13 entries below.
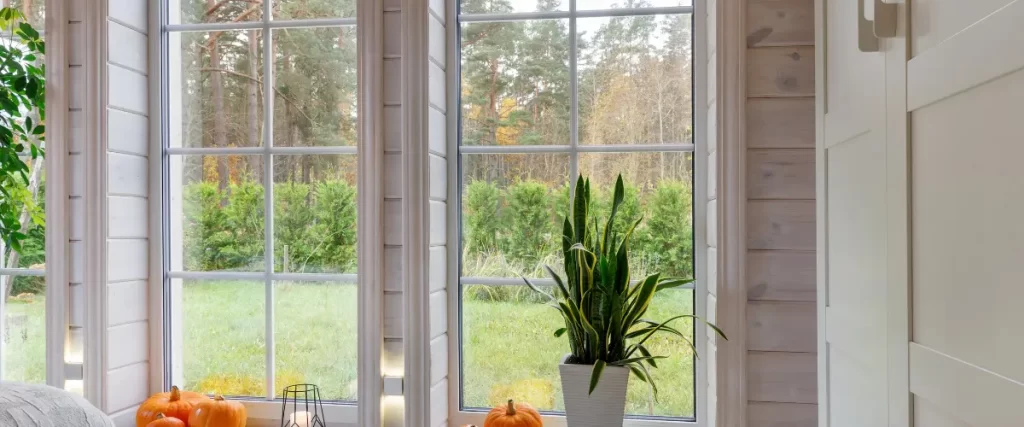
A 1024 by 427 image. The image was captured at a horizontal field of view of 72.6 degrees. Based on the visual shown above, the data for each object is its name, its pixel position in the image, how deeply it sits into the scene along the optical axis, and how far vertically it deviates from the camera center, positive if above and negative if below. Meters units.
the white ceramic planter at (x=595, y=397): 1.77 -0.47
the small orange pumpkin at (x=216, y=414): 1.99 -0.57
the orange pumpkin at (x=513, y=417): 1.89 -0.56
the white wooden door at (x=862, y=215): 0.97 -0.01
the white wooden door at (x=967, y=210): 0.68 +0.00
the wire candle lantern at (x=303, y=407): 2.05 -0.59
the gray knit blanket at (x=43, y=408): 1.39 -0.40
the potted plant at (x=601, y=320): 1.78 -0.28
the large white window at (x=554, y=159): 2.04 +0.16
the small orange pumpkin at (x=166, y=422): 1.96 -0.58
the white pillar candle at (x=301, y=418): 2.05 -0.60
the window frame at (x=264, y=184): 2.11 +0.09
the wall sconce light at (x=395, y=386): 1.98 -0.49
